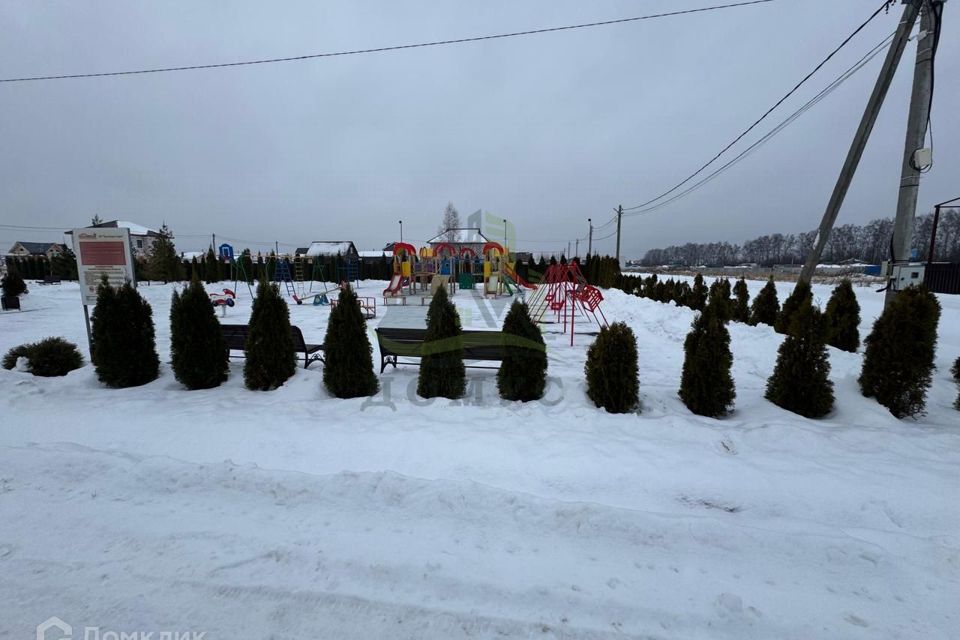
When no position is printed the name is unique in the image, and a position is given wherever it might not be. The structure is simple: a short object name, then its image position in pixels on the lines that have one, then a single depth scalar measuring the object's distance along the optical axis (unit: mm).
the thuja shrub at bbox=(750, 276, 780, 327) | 8602
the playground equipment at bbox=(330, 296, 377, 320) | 13091
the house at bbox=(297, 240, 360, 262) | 46281
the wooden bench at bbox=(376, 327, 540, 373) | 4953
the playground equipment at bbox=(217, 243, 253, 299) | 16297
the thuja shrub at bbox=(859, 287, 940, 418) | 3861
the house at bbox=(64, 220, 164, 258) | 43625
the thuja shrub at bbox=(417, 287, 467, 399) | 4565
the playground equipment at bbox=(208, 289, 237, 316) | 14333
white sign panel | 5574
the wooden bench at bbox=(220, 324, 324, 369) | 5695
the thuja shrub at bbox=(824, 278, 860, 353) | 6129
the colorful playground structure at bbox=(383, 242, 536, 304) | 18422
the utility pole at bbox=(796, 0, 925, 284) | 5477
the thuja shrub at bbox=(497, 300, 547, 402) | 4508
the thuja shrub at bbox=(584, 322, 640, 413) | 4184
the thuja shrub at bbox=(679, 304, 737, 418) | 4082
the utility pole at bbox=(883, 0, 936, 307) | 5043
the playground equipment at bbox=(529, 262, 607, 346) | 10703
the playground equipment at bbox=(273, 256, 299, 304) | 20344
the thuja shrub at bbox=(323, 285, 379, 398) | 4598
